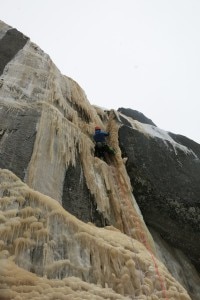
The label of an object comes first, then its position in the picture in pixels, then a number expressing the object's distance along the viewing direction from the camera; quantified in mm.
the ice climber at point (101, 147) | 9508
